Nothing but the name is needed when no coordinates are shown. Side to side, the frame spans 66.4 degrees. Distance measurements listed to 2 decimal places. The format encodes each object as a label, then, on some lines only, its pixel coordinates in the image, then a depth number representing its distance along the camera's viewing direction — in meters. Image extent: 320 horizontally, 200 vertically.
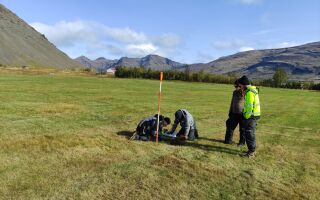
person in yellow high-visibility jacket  8.75
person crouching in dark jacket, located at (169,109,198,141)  9.92
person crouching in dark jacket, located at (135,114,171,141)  10.10
